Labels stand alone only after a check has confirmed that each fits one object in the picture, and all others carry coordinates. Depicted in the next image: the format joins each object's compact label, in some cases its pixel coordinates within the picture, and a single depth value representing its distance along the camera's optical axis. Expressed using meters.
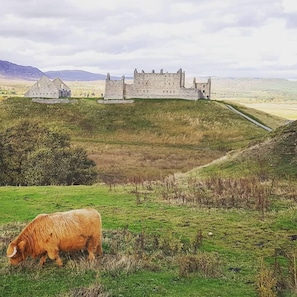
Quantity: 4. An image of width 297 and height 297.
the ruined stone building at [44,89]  126.94
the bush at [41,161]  37.91
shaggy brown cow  12.80
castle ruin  122.56
